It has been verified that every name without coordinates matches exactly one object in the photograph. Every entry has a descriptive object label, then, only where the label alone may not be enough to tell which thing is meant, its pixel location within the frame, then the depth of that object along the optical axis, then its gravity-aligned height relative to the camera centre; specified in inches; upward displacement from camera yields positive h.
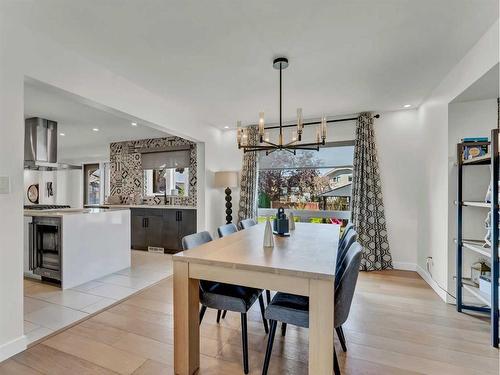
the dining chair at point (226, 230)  105.9 -18.6
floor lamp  181.8 +5.5
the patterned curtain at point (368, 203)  157.8 -10.2
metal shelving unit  81.0 -21.3
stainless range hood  159.7 +28.2
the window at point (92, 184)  281.6 +3.4
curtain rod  163.6 +43.6
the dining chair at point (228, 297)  70.3 -31.6
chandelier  90.1 +20.6
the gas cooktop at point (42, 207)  190.6 -15.1
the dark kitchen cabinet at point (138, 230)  211.6 -35.9
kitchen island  127.5 -30.9
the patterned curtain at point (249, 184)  186.9 +2.0
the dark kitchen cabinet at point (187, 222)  195.8 -27.1
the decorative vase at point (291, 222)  116.5 -16.2
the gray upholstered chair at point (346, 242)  85.6 -20.1
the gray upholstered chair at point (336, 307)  60.7 -30.7
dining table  54.7 -21.5
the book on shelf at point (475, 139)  99.2 +18.3
